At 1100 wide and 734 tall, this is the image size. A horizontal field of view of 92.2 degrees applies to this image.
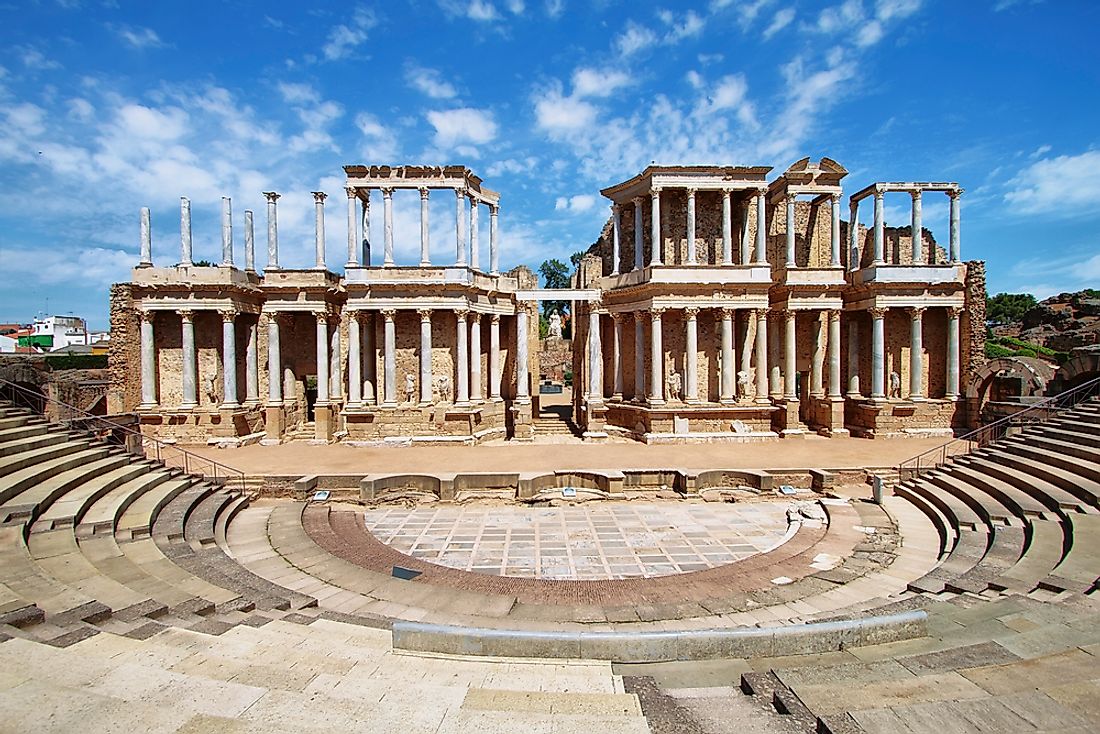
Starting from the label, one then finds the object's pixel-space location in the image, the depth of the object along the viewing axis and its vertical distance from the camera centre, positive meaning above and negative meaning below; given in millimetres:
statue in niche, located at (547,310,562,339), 55969 +3343
